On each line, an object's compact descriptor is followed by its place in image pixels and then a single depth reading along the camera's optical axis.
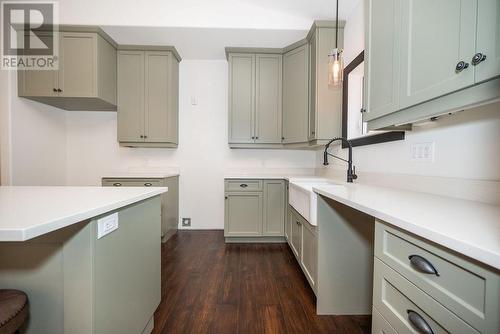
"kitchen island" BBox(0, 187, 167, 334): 0.78
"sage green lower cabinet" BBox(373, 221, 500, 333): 0.48
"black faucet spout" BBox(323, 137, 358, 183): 1.85
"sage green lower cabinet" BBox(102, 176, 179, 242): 2.61
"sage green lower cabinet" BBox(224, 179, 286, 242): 2.73
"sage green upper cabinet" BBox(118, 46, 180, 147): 2.90
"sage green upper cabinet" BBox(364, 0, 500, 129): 0.70
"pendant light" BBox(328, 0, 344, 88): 1.69
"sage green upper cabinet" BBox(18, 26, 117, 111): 2.56
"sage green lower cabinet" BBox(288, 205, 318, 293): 1.56
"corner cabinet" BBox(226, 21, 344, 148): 2.71
